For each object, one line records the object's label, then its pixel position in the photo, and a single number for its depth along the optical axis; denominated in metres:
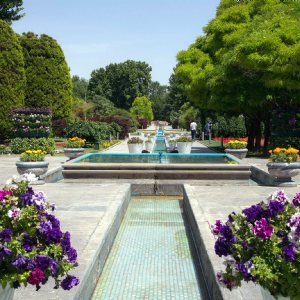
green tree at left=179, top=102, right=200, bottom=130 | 36.84
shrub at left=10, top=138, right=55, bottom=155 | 17.44
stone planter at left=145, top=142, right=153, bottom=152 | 17.15
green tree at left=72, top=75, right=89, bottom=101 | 86.53
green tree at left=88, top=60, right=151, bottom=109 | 67.79
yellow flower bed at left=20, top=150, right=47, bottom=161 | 9.16
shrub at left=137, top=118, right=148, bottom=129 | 56.14
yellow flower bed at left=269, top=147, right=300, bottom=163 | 8.88
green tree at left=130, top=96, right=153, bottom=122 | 62.77
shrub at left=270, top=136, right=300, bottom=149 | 15.75
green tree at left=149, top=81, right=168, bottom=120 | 86.83
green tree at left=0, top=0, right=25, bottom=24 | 27.49
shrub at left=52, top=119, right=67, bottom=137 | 26.76
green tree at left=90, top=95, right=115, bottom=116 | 46.53
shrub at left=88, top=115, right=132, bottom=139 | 31.07
